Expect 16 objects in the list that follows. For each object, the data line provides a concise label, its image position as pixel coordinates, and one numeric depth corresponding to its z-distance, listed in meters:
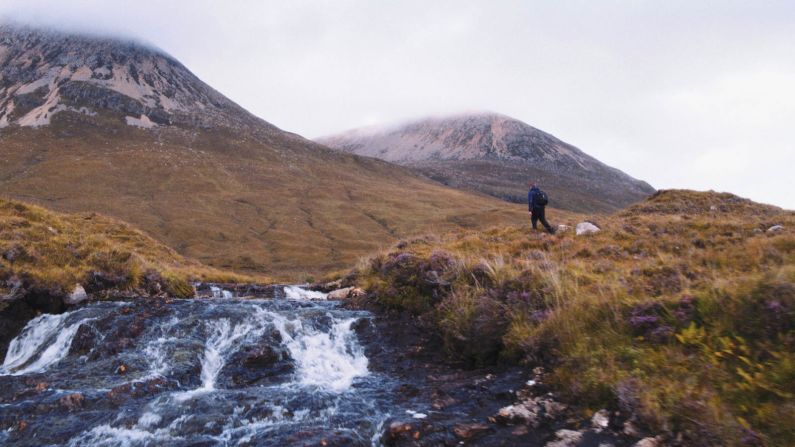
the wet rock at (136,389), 9.68
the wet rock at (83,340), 12.49
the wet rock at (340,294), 19.77
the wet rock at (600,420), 6.40
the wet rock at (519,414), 7.16
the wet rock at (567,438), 6.28
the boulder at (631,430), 6.05
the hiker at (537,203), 24.19
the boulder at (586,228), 21.33
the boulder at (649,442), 5.73
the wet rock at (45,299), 14.85
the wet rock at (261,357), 11.66
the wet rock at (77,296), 15.51
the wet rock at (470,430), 7.15
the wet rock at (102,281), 16.83
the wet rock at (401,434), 7.37
